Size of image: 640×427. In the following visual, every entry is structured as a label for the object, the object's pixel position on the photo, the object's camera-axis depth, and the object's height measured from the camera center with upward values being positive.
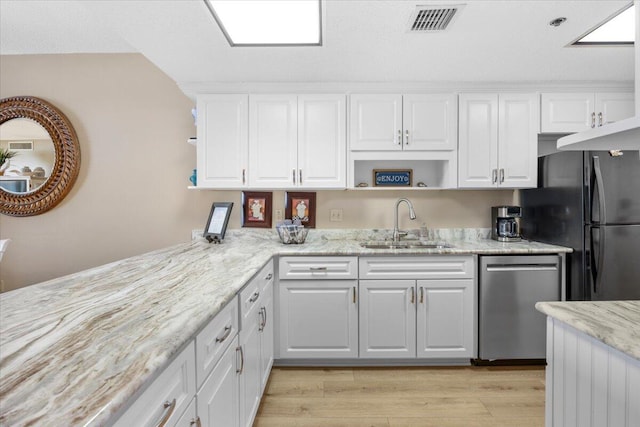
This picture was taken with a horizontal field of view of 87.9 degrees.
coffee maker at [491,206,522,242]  2.88 -0.10
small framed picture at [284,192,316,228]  3.12 +0.03
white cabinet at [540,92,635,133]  2.77 +0.86
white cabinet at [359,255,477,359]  2.51 -0.75
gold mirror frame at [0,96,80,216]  3.07 +0.48
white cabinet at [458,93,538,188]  2.79 +0.60
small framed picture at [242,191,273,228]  3.13 +0.01
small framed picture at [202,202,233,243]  2.76 -0.10
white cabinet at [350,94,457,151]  2.78 +0.75
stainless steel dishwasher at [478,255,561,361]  2.49 -0.67
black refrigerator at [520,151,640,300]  2.29 -0.08
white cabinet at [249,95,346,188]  2.78 +0.59
